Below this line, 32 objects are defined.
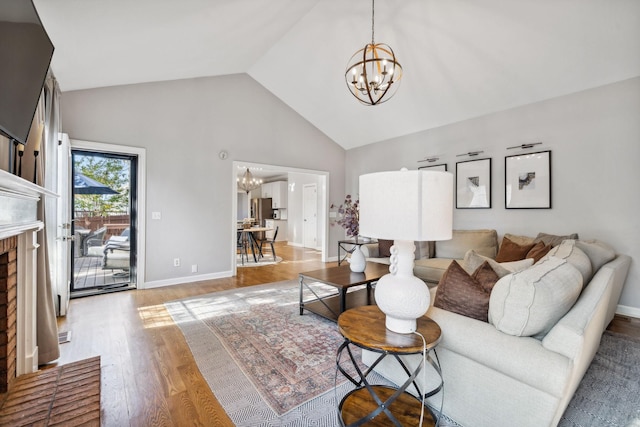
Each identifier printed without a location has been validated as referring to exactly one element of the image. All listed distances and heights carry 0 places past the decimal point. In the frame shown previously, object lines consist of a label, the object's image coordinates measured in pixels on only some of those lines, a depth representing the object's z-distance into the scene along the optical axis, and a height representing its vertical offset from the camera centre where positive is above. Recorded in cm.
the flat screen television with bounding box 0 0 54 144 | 116 +69
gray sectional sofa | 120 -64
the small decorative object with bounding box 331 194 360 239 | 366 -10
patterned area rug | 170 -117
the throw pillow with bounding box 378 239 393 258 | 454 -57
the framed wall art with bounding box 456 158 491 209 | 443 +47
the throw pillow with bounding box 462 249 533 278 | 173 -35
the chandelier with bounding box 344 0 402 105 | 296 +202
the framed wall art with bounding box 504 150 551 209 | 382 +46
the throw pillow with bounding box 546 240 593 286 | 195 -32
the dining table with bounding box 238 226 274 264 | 630 -63
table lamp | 128 -4
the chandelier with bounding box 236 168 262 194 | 792 +86
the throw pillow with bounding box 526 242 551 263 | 300 -41
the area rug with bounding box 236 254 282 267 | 600 -113
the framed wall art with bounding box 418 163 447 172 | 494 +83
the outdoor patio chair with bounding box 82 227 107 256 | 404 -44
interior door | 869 -9
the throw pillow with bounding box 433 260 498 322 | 155 -45
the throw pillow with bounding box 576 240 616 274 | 249 -36
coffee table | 281 -72
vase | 325 -57
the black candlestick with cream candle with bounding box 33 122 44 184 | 188 +41
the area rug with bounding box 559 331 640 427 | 161 -117
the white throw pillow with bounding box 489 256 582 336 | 130 -42
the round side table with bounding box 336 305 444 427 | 128 -63
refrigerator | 1103 +3
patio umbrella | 389 +35
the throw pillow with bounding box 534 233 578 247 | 332 -30
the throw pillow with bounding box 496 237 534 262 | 340 -47
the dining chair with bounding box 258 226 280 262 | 673 -70
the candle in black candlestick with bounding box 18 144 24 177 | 165 +33
